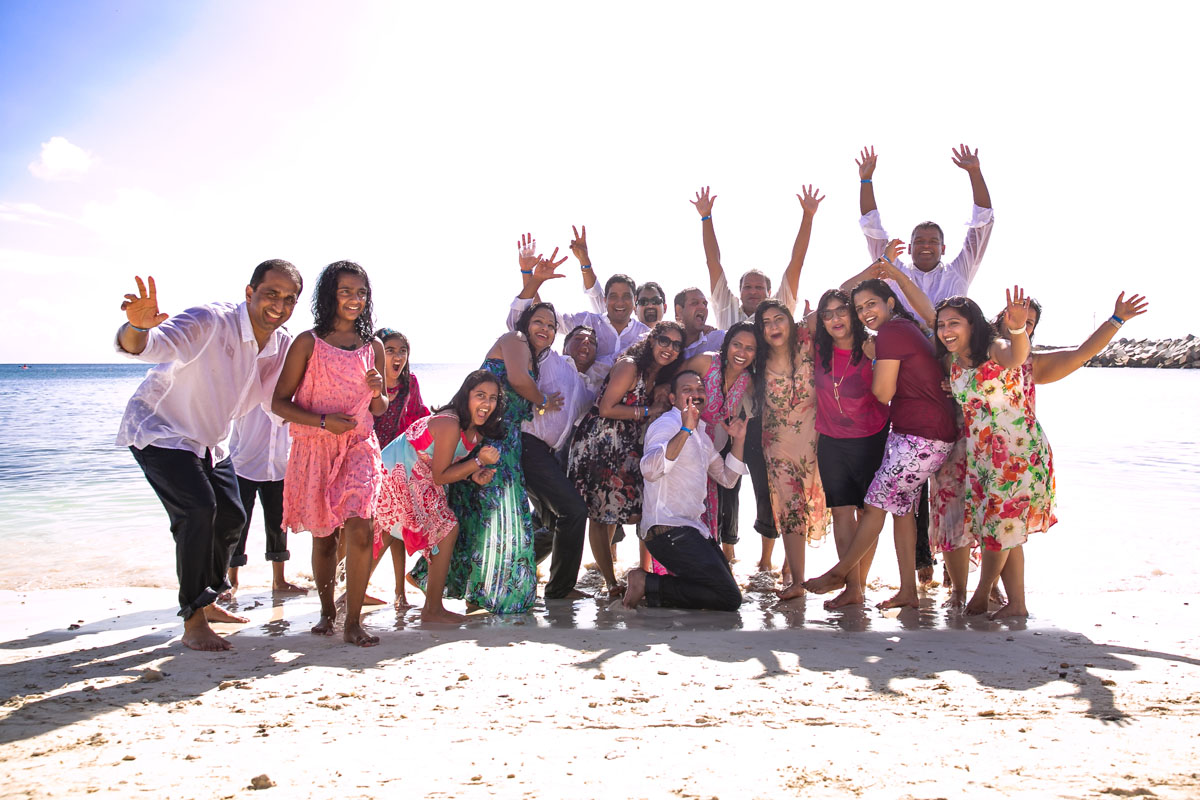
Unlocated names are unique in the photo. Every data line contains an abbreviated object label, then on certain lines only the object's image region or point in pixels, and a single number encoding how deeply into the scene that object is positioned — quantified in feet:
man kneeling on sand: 16.06
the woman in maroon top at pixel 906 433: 15.83
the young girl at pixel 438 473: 15.49
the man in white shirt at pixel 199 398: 12.91
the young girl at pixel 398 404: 17.70
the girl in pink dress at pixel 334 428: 13.78
